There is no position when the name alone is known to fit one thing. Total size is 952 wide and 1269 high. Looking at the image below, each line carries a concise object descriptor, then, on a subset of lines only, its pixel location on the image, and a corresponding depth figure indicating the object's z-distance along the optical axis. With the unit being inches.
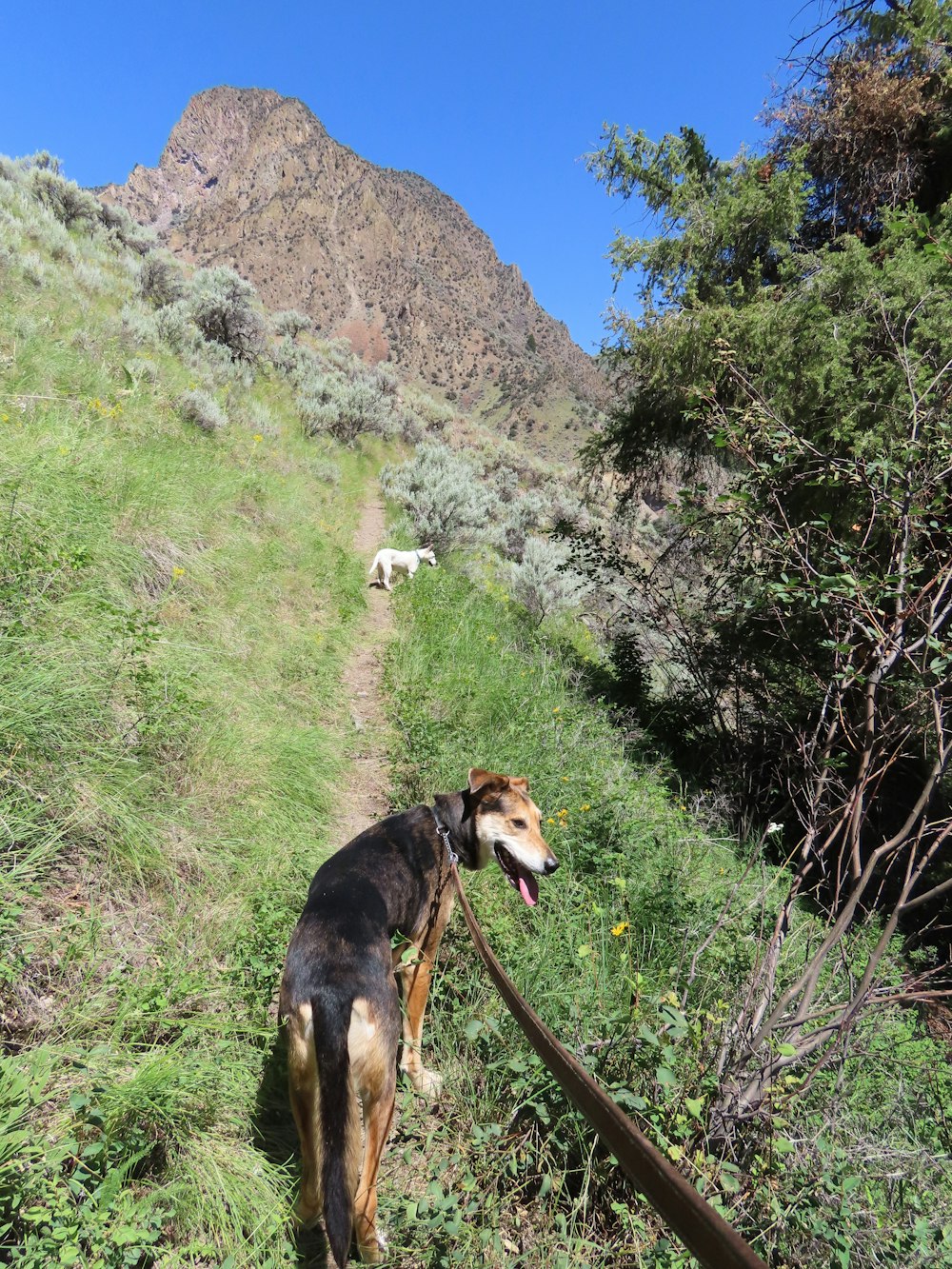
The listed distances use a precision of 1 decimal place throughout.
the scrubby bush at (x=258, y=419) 402.6
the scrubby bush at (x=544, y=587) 432.8
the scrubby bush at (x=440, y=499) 478.3
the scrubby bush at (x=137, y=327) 331.4
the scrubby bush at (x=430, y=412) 880.3
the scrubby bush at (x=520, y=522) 552.1
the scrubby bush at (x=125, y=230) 559.2
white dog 348.8
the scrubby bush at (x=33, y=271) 295.1
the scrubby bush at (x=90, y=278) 362.3
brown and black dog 66.7
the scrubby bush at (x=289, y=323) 807.1
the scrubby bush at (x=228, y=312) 487.2
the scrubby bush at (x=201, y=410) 311.7
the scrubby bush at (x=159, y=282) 465.7
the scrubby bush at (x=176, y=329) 391.5
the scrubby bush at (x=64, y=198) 498.9
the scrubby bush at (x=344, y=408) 539.2
